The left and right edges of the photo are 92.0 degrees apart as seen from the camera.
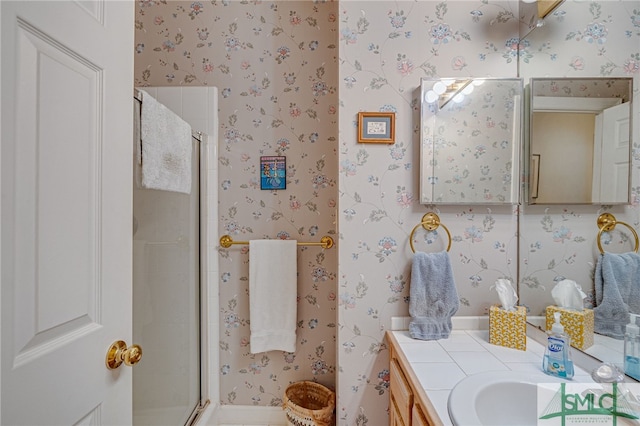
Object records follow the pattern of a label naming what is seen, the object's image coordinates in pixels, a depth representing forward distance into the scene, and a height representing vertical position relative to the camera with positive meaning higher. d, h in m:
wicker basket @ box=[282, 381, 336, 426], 1.49 -1.00
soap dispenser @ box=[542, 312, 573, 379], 0.89 -0.42
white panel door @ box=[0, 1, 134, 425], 0.49 +0.00
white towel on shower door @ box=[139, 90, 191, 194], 1.04 +0.23
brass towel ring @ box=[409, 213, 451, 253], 1.28 -0.05
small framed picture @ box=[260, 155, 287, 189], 1.74 +0.21
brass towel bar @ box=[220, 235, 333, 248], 1.69 -0.18
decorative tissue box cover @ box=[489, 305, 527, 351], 1.11 -0.42
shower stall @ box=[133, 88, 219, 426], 1.16 -0.38
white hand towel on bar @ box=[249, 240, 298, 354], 1.67 -0.45
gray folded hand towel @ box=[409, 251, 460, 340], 1.20 -0.34
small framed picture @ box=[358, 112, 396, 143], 1.27 +0.34
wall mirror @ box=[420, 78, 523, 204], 1.26 +0.29
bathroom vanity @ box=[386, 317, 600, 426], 0.86 -0.49
